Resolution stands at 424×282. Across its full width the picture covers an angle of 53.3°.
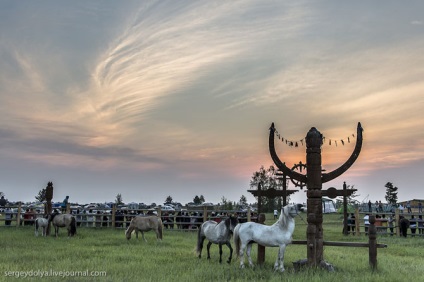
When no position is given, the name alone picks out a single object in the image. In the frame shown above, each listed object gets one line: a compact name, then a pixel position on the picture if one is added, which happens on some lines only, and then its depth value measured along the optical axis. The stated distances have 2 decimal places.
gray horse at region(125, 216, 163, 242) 17.92
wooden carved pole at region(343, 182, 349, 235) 22.96
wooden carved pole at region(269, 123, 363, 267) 9.90
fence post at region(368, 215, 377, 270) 9.76
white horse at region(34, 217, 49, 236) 19.88
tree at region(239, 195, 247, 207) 105.44
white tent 58.86
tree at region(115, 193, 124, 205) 103.88
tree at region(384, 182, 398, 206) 89.98
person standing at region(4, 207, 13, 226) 26.42
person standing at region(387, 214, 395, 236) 24.30
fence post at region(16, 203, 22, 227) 26.50
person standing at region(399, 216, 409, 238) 22.81
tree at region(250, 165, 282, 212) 74.02
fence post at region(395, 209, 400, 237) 23.44
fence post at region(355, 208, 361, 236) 23.23
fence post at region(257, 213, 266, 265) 10.95
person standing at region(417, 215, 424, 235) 23.49
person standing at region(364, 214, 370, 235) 24.39
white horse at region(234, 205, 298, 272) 10.06
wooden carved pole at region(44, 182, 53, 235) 21.73
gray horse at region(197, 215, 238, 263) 11.94
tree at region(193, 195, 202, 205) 101.07
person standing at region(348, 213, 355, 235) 24.34
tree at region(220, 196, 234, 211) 43.33
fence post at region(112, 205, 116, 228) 26.51
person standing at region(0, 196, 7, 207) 34.37
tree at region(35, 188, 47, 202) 106.78
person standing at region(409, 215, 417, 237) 23.79
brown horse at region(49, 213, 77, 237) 19.58
